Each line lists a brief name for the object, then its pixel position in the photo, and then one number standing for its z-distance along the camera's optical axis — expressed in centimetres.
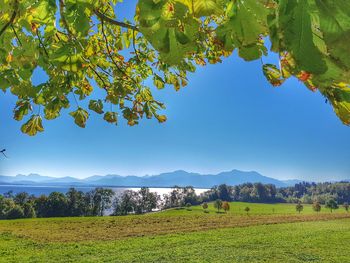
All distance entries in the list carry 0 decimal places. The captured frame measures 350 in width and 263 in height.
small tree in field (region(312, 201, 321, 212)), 9750
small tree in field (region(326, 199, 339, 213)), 10019
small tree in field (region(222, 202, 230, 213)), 9488
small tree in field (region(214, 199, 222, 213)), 9600
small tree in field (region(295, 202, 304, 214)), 9262
